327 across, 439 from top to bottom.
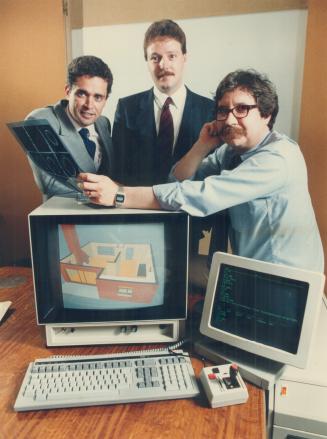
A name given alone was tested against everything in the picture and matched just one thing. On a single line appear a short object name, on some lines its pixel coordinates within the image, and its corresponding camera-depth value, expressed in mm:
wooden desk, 899
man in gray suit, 1521
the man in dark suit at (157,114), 1479
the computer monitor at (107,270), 1140
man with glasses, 1198
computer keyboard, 985
